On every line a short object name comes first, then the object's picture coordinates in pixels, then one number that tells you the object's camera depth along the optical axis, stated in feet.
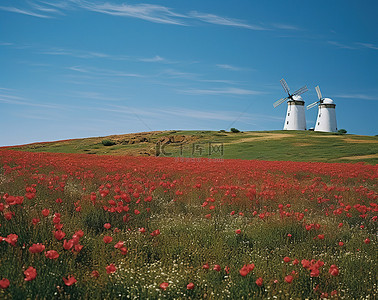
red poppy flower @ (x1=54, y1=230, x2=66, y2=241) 13.10
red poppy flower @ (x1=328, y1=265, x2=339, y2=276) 12.43
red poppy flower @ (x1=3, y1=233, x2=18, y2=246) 12.14
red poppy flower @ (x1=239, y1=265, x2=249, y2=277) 11.30
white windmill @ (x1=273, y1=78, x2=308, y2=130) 251.39
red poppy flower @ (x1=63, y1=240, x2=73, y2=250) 12.54
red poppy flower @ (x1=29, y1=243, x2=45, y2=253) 11.55
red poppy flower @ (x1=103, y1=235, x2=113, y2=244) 13.48
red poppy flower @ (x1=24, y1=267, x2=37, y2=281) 9.93
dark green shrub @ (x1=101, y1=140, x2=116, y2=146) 167.18
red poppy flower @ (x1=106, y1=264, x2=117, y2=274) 11.30
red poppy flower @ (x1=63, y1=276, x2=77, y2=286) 10.47
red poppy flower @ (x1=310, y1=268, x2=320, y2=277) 12.05
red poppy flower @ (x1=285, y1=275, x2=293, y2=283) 11.46
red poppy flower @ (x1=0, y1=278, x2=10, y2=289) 9.41
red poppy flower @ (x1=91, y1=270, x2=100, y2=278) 11.79
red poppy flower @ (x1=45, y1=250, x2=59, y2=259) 11.55
